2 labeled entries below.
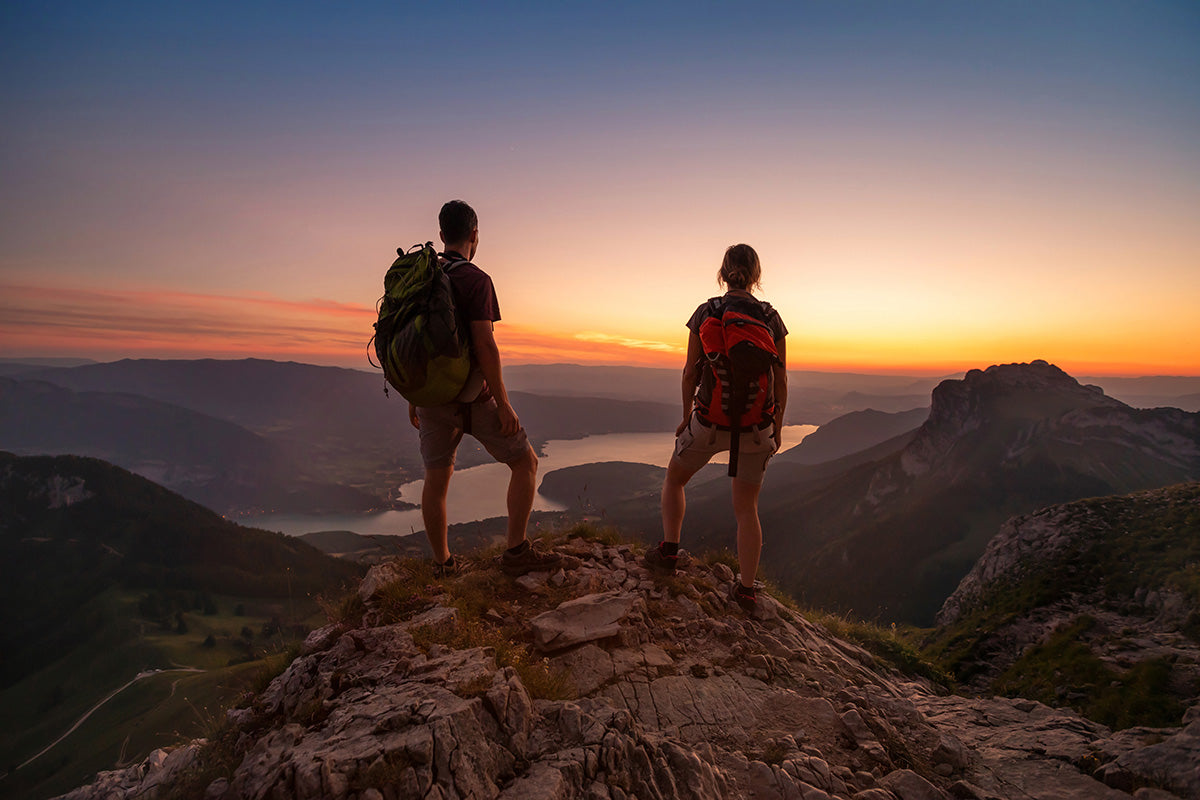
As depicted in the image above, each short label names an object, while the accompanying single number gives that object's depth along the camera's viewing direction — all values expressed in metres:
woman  4.41
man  4.06
